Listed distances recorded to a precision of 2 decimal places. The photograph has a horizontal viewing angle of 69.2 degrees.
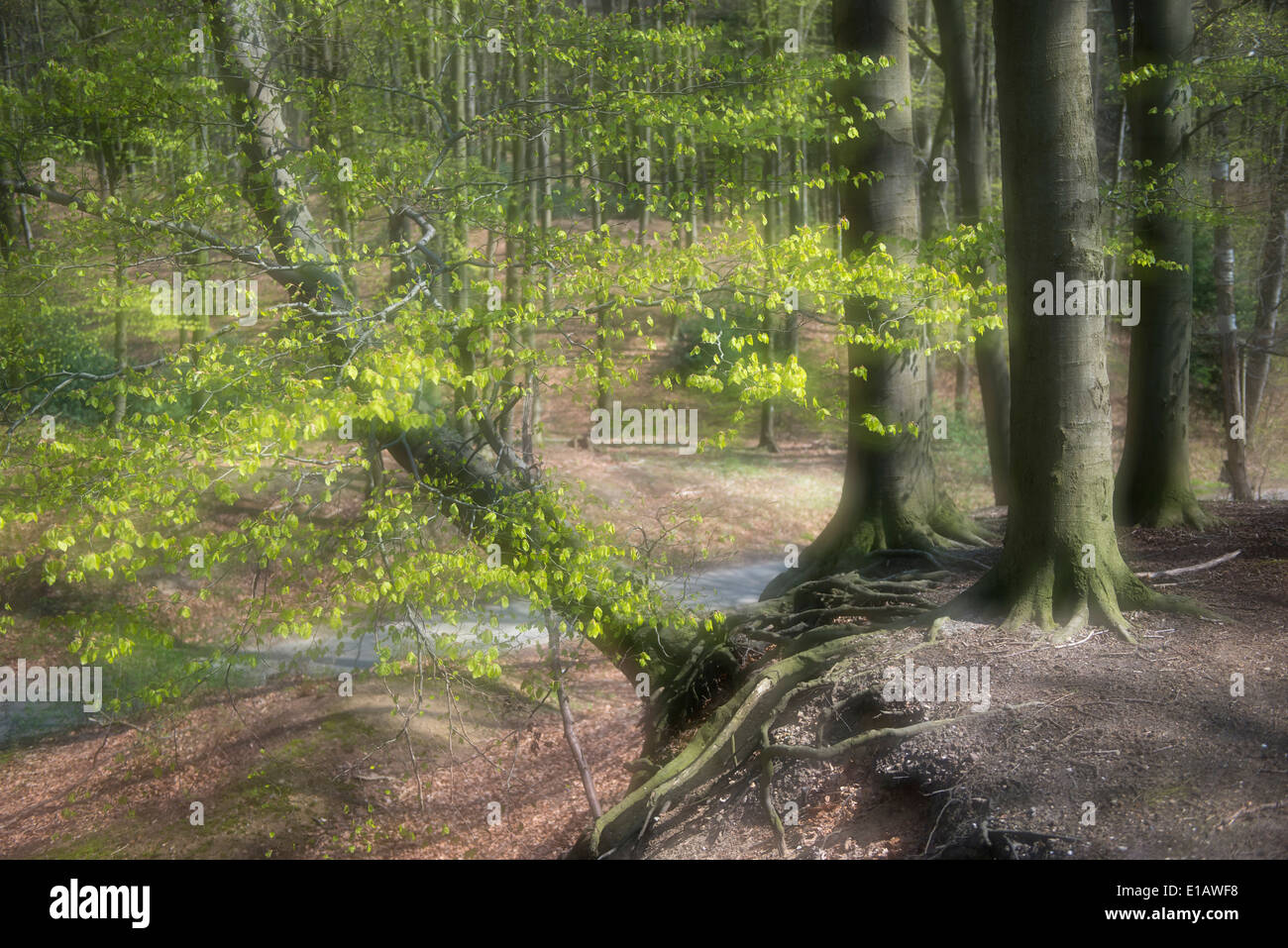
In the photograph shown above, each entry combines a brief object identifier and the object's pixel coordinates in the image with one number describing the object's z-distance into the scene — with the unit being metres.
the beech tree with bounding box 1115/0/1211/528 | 10.20
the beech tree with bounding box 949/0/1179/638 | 6.32
